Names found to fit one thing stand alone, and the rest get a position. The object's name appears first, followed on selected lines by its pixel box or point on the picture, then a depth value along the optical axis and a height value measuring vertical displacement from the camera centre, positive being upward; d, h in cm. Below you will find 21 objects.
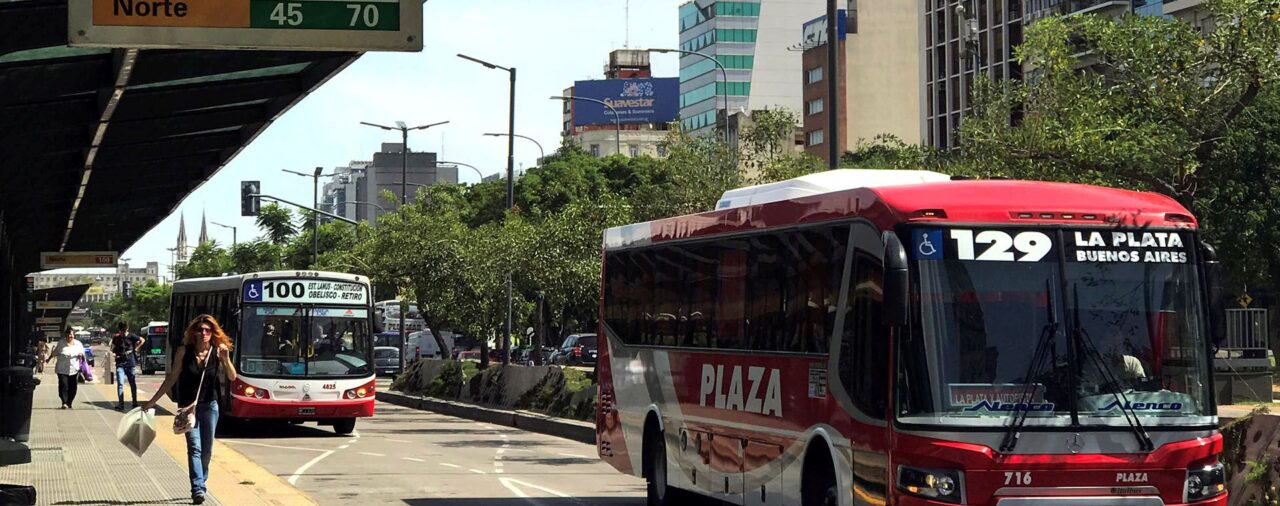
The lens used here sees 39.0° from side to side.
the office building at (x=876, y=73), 11362 +1678
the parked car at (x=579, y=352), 6950 -52
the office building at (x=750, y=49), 14838 +2385
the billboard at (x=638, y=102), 15238 +2018
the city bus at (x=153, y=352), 8294 -52
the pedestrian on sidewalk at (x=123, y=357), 3669 -32
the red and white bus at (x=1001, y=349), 1069 -8
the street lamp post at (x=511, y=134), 4119 +474
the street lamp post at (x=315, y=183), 7738 +683
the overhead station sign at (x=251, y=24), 1073 +192
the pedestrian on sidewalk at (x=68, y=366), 3659 -50
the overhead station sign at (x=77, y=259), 4059 +187
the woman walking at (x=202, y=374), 1498 -28
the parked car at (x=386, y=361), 6925 -82
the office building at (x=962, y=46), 9369 +1570
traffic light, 6297 +484
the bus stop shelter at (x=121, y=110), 1385 +213
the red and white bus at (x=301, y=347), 2825 -12
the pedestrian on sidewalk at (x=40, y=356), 6321 -52
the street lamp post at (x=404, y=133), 5378 +629
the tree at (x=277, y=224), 11281 +732
